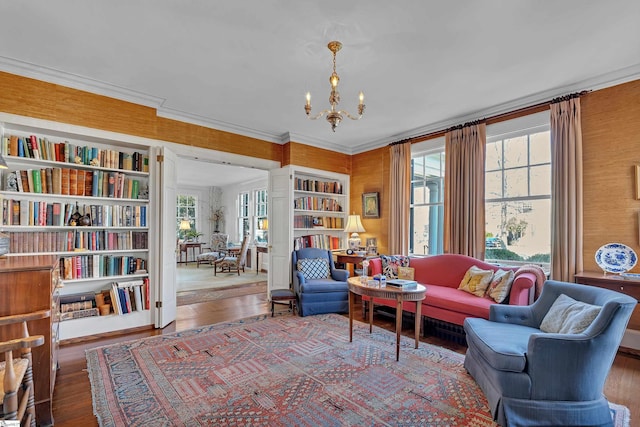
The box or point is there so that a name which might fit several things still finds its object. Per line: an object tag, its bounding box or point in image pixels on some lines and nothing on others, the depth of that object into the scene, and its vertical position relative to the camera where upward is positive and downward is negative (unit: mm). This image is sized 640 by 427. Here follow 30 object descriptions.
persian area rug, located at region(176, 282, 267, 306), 5350 -1428
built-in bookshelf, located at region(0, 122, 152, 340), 3236 +5
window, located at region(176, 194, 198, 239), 10258 +209
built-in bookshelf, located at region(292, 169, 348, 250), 5723 +173
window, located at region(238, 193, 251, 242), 9744 +74
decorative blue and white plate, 3068 -394
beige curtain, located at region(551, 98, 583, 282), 3461 +321
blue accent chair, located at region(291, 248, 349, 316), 4363 -1088
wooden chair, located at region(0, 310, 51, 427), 1362 -758
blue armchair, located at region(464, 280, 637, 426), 1900 -985
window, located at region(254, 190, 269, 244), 8858 +41
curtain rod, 3566 +1392
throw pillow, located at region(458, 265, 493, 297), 3547 -740
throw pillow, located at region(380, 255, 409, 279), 4427 -643
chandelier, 2638 +1022
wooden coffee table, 2988 -759
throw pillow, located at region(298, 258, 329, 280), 4797 -785
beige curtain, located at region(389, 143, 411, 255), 5316 +351
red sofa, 3197 -861
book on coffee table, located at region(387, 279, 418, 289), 3135 -676
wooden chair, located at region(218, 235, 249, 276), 7961 -1119
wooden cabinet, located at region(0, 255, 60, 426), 1834 -527
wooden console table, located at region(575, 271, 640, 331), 2844 -619
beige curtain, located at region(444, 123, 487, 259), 4285 +397
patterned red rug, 2070 -1336
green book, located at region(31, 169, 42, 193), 3295 +380
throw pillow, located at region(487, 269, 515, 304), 3303 -734
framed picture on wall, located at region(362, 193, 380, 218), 5840 +245
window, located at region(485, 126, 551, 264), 3998 +299
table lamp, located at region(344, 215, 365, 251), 5758 -192
